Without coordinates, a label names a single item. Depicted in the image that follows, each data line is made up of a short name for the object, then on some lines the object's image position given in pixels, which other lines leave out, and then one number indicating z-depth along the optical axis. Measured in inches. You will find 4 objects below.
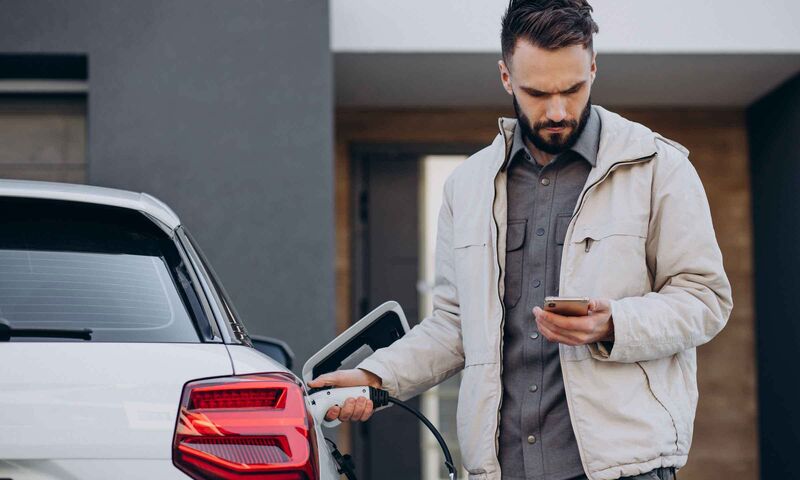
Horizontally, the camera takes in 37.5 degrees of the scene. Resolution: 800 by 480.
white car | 84.2
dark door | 330.3
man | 105.7
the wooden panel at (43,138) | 273.3
